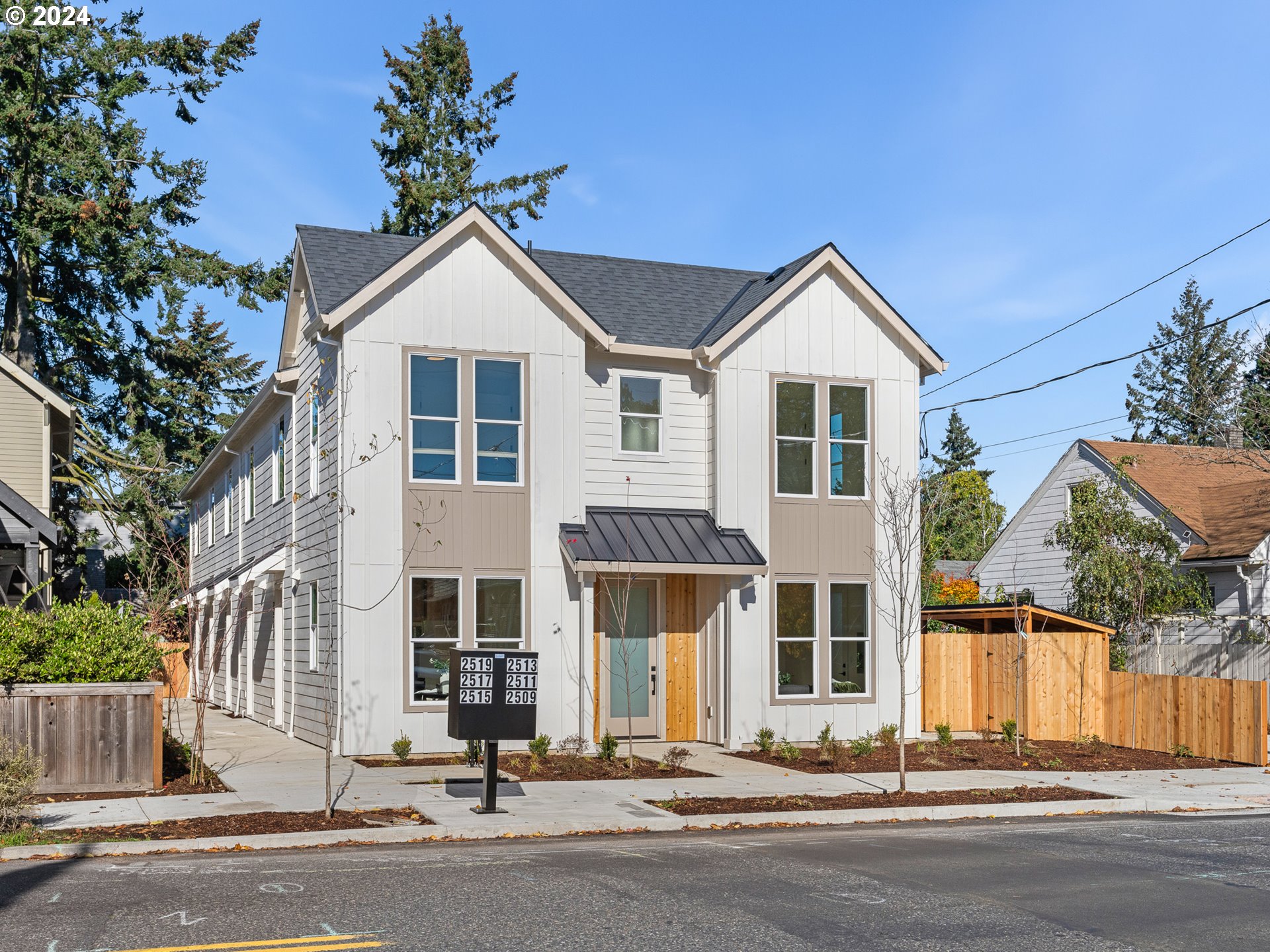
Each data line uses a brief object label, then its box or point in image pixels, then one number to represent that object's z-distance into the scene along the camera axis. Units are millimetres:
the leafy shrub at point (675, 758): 16656
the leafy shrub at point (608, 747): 16672
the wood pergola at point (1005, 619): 21828
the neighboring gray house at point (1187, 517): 27703
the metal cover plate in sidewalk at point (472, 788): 14352
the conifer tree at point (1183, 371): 64625
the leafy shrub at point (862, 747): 17984
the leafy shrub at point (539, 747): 16953
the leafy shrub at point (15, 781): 11086
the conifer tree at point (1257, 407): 26866
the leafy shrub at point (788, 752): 17750
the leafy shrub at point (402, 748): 17375
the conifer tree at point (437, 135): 43281
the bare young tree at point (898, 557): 20406
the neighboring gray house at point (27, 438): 25562
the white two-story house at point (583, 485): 18359
